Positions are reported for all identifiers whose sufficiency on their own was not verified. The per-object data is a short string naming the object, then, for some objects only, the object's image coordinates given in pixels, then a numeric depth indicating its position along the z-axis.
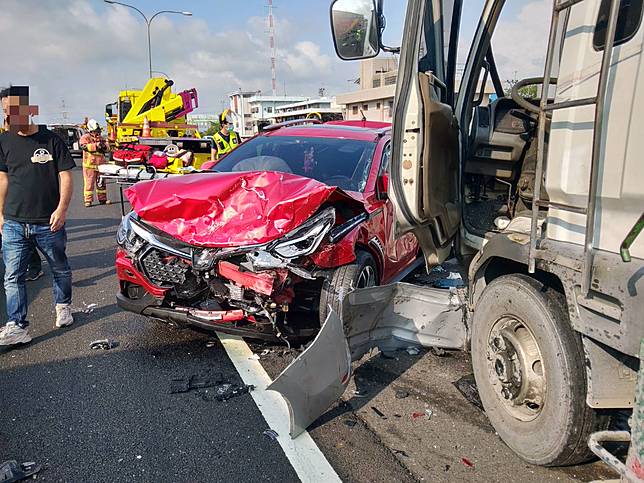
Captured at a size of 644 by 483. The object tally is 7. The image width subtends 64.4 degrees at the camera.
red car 3.46
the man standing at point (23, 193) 4.18
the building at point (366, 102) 44.87
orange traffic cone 17.97
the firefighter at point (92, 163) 12.67
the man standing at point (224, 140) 11.70
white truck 2.01
